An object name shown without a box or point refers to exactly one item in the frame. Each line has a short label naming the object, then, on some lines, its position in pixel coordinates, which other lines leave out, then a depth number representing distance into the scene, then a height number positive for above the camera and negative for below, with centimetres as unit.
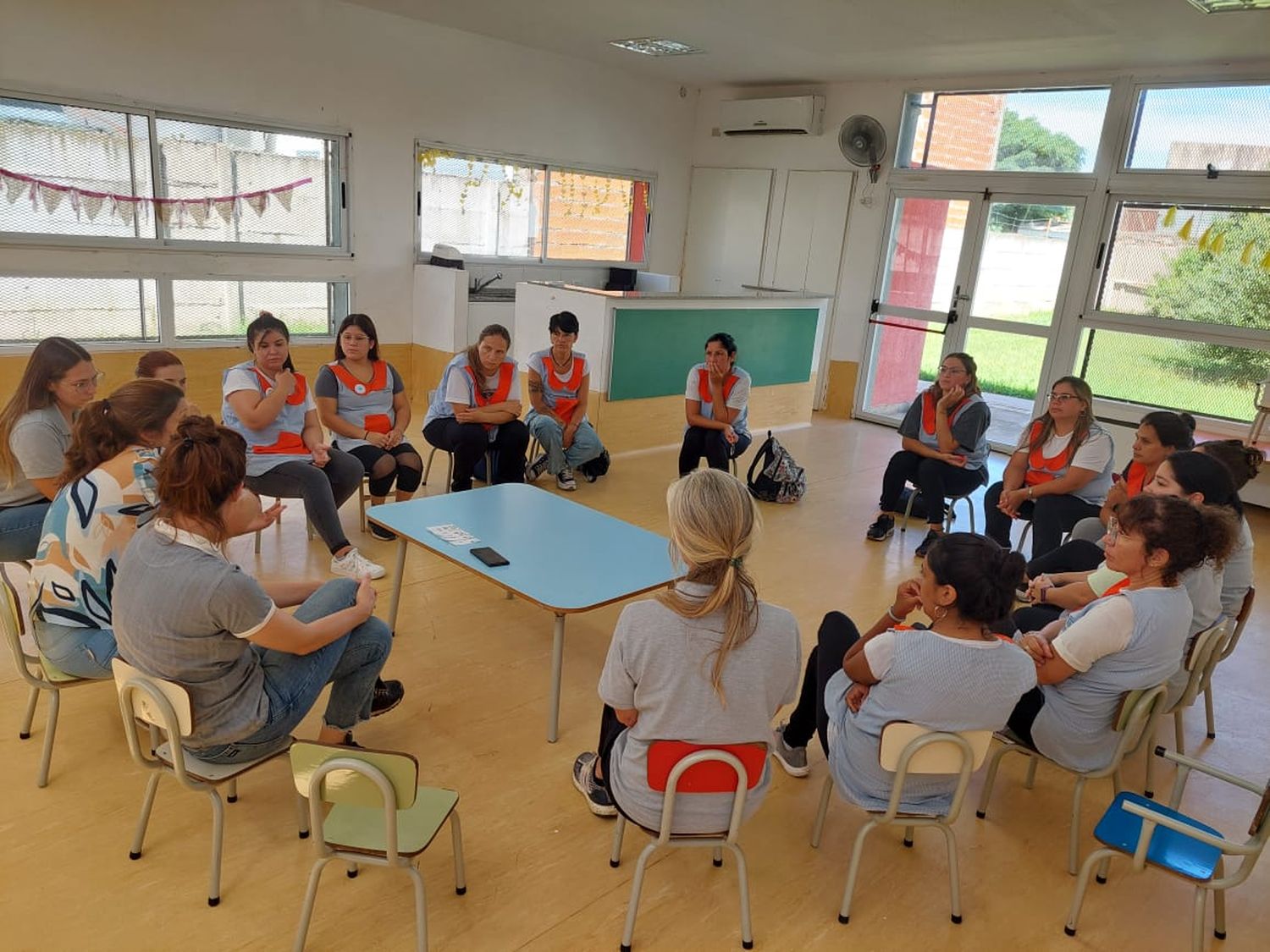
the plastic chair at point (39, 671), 218 -119
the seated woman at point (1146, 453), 351 -63
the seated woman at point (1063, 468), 408 -84
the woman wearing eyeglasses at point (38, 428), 277 -71
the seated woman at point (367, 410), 422 -89
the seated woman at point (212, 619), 182 -84
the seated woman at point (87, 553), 225 -89
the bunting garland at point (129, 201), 545 +2
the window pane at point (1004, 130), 667 +117
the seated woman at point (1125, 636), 214 -82
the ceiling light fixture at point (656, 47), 689 +158
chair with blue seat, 177 -117
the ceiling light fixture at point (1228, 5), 456 +151
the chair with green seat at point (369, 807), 162 -117
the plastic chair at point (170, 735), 181 -108
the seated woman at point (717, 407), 517 -88
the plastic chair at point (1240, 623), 279 -101
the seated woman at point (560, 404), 518 -94
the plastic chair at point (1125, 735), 215 -111
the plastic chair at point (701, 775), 178 -105
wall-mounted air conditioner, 788 +129
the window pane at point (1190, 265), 608 +22
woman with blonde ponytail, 178 -78
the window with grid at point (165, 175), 547 +21
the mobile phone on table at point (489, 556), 279 -100
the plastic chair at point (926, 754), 189 -102
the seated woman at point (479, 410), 466 -92
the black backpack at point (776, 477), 543 -131
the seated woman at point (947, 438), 466 -86
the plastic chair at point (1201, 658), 238 -98
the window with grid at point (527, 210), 744 +26
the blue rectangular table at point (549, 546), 266 -102
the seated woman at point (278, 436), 372 -93
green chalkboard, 607 -65
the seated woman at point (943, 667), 188 -83
